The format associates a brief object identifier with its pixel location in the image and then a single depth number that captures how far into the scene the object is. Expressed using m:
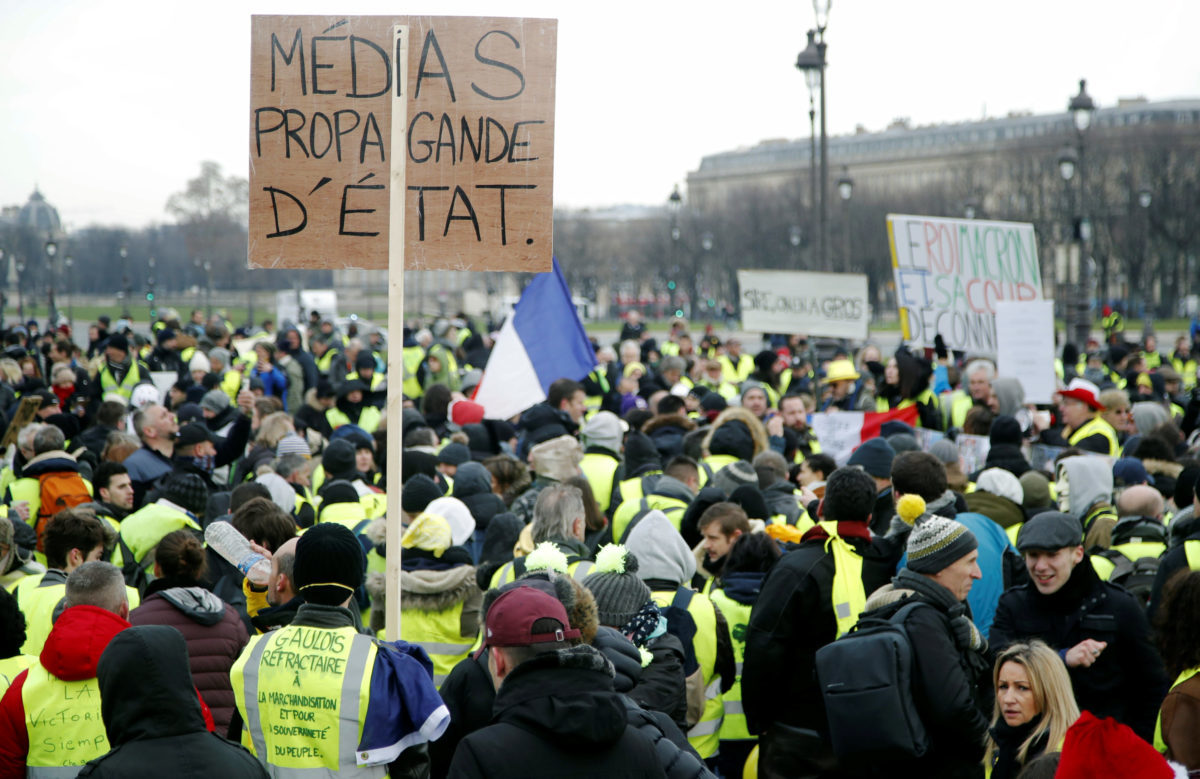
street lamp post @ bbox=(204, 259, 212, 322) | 93.45
